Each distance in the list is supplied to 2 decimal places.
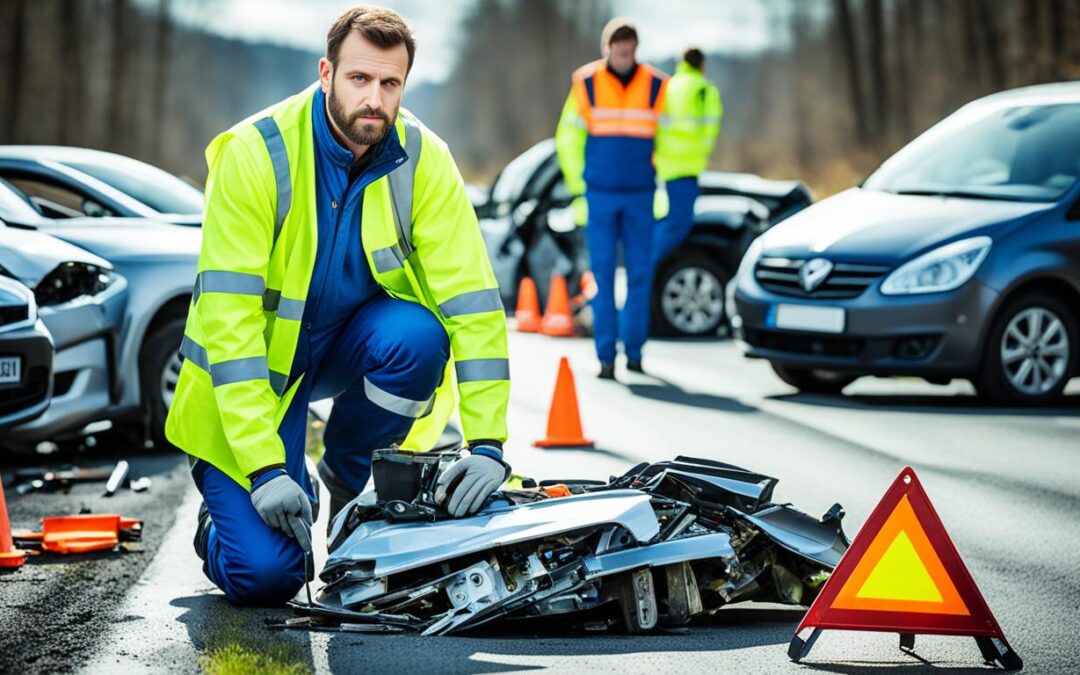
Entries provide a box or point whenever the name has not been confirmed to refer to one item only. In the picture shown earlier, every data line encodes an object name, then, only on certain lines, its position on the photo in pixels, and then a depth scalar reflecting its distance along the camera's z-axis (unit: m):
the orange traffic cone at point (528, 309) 15.34
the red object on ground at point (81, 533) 6.24
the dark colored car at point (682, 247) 14.66
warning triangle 4.67
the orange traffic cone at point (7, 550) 5.93
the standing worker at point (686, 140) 13.95
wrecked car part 4.84
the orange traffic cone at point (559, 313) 14.95
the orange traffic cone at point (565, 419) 8.77
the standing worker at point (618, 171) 11.69
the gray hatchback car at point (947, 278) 10.12
